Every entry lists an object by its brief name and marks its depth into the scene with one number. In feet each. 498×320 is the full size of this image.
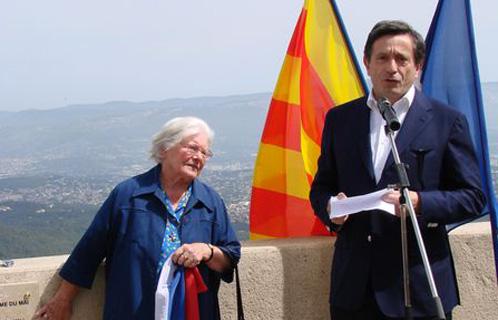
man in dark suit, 10.22
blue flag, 12.70
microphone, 8.87
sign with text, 11.64
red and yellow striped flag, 15.31
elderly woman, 10.91
